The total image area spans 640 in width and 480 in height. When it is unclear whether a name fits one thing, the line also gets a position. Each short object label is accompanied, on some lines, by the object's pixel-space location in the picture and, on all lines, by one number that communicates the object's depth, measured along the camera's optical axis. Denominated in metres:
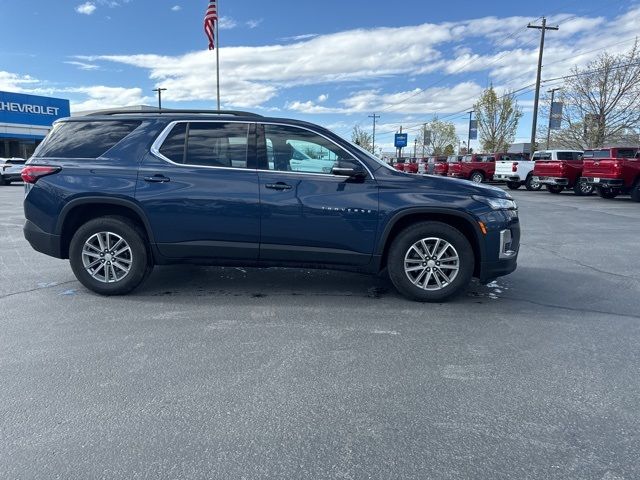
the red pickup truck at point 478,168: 29.64
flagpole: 21.78
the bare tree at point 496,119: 48.59
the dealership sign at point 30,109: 35.97
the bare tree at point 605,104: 31.36
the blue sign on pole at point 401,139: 50.69
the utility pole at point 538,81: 31.69
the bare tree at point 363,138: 87.75
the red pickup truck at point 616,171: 17.75
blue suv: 4.84
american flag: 20.75
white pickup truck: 25.28
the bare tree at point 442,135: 80.88
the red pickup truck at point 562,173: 21.31
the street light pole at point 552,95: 37.14
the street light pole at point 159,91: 57.04
